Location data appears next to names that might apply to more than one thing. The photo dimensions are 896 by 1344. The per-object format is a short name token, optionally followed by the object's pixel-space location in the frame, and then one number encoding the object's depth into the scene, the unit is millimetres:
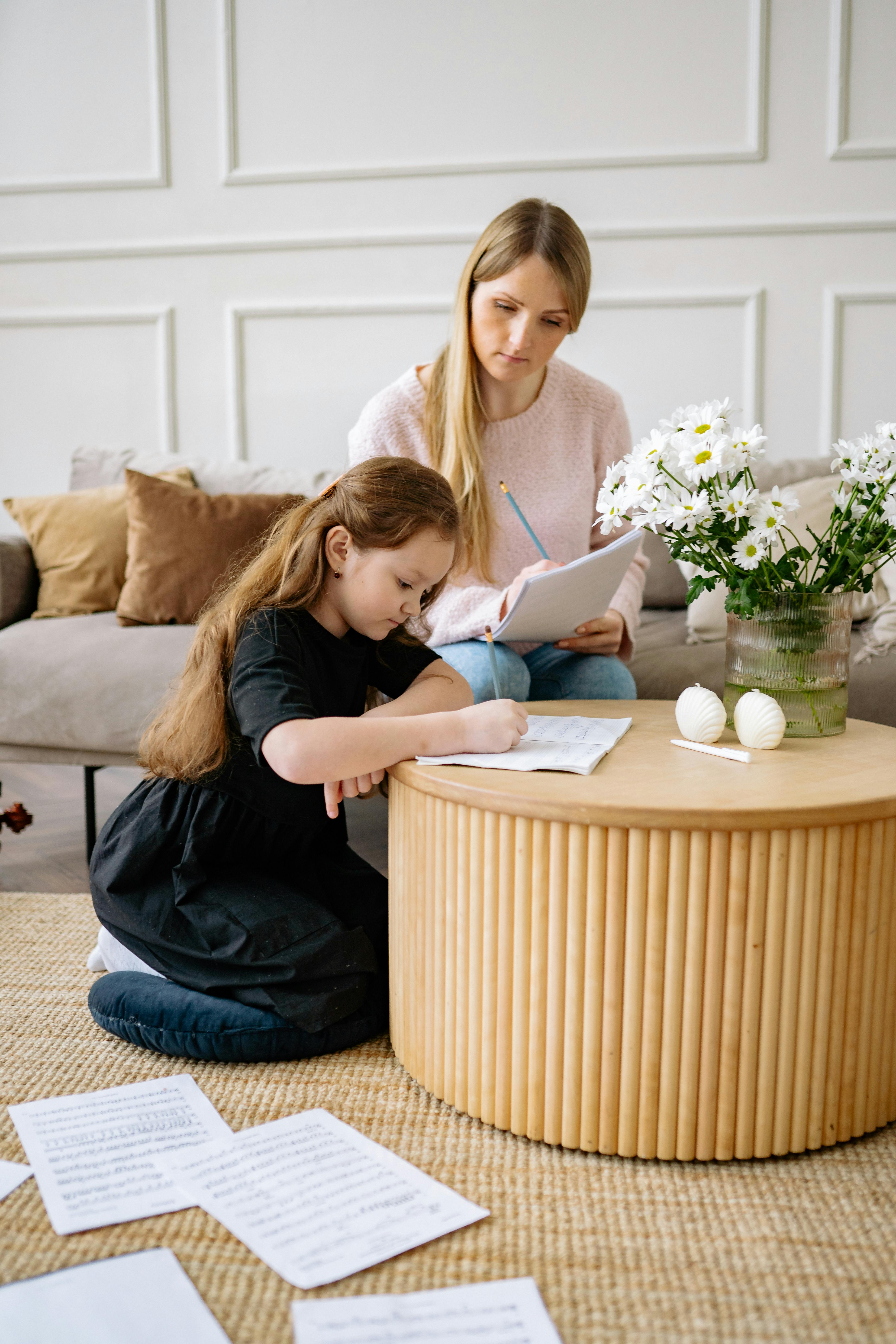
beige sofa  2012
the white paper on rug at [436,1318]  812
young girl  1260
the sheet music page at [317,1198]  911
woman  1645
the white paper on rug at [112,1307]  812
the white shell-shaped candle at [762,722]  1182
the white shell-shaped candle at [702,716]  1216
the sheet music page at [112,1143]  978
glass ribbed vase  1254
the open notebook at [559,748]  1096
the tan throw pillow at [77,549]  2389
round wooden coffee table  981
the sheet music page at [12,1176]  1004
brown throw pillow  2283
